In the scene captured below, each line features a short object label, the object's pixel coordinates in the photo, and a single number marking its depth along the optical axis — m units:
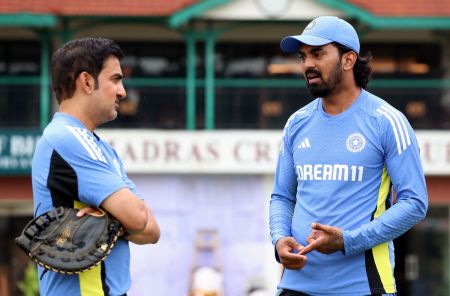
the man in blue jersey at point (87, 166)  9.44
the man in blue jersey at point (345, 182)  10.23
